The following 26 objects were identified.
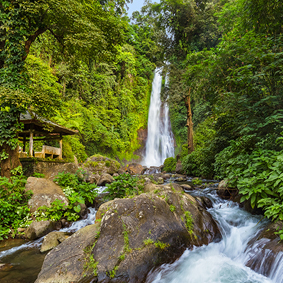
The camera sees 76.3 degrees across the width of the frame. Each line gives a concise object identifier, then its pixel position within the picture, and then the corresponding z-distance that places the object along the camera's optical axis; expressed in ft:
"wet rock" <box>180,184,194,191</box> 28.50
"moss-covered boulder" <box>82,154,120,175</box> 43.78
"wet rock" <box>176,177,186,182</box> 38.33
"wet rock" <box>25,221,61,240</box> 16.02
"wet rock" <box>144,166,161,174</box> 60.91
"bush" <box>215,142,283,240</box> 10.86
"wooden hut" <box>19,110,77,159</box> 25.50
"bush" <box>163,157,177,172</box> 58.54
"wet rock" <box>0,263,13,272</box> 11.63
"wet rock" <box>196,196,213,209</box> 19.56
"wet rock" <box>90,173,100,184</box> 37.37
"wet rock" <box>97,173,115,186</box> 37.22
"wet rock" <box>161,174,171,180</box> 44.10
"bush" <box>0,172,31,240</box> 17.06
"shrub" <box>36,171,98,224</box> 18.53
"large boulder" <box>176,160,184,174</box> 50.07
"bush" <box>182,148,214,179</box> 33.14
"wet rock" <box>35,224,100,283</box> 9.23
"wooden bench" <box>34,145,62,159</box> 29.94
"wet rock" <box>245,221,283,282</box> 9.87
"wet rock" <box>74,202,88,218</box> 20.21
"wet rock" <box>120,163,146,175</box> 60.39
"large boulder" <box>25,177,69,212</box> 19.03
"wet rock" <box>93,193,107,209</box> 23.70
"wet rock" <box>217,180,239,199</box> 20.42
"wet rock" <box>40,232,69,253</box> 13.93
